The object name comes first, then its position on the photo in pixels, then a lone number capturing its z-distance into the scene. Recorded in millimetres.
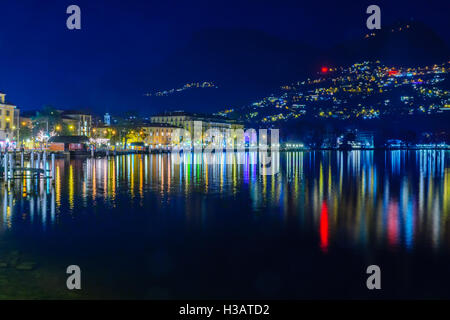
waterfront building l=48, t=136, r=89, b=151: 74562
